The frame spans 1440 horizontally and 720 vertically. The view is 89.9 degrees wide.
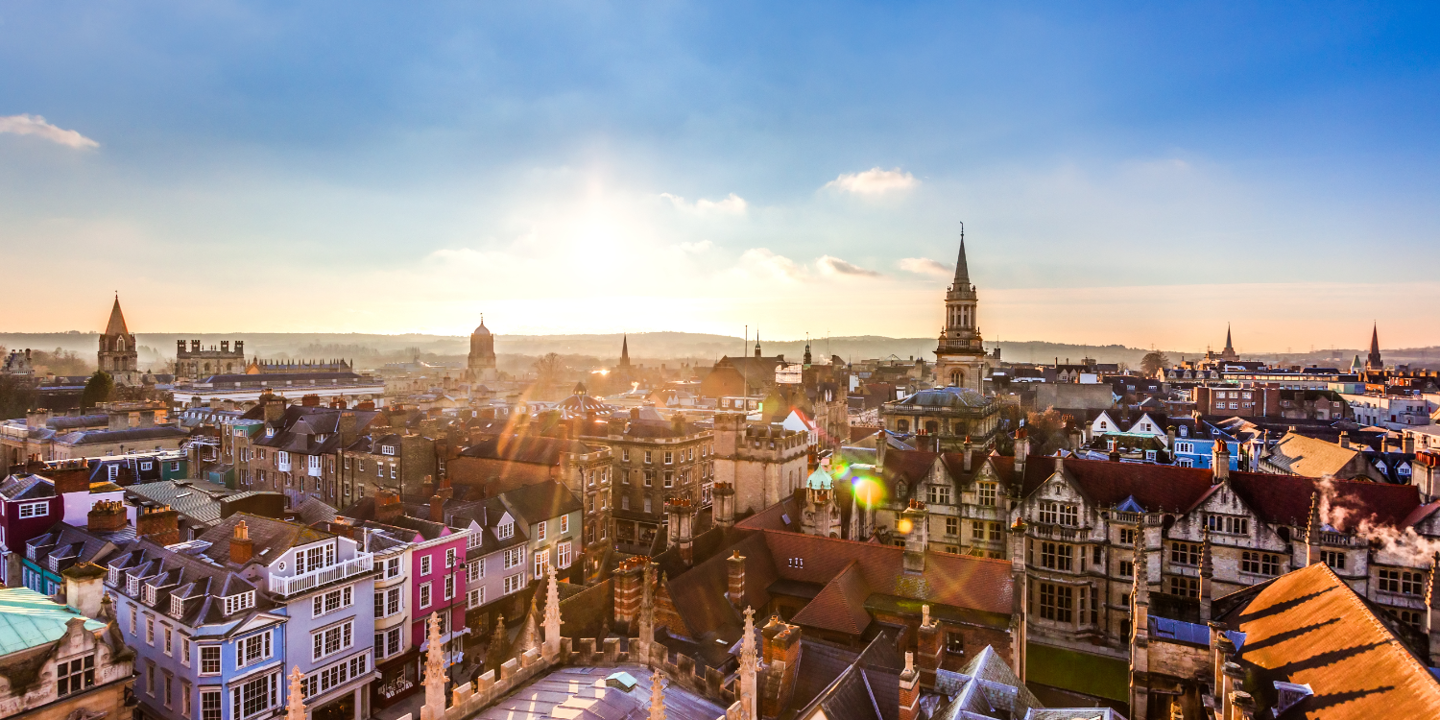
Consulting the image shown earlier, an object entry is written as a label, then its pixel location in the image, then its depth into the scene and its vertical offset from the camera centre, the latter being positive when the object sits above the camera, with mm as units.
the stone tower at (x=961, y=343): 92250 +964
